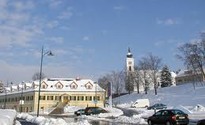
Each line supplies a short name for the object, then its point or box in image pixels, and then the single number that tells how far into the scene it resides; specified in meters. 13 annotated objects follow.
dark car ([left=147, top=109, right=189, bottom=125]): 32.41
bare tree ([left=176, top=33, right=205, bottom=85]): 95.31
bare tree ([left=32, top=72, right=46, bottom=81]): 161.14
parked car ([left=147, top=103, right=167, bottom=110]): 74.25
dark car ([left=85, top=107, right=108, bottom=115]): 62.61
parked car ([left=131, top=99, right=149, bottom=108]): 91.69
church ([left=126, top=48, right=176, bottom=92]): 123.68
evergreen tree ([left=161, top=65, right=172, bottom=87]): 137.12
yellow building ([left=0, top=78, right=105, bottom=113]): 109.62
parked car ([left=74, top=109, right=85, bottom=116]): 65.65
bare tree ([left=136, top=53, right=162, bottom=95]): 120.38
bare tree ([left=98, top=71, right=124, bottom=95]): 154.38
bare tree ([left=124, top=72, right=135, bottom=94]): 134.52
